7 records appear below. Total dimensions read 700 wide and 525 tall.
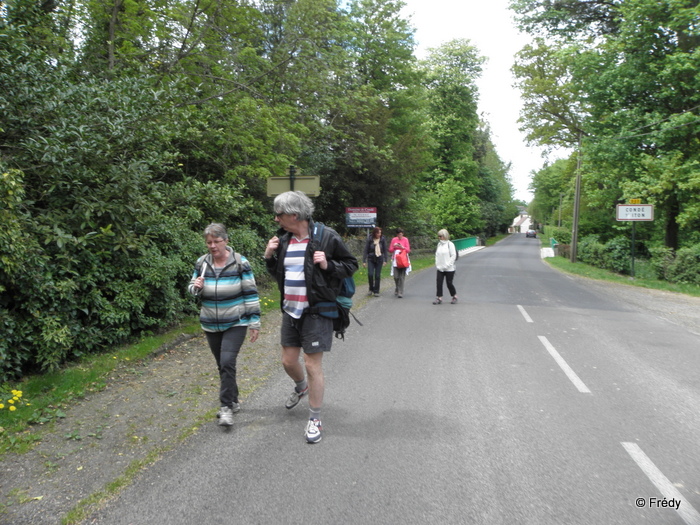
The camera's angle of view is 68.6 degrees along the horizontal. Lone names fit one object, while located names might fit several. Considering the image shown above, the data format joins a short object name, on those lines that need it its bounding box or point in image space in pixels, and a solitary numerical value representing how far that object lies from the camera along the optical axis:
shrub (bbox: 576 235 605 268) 27.78
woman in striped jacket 4.40
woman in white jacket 11.88
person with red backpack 12.86
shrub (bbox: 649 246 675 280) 20.28
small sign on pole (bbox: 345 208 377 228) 20.23
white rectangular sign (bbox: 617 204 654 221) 19.36
